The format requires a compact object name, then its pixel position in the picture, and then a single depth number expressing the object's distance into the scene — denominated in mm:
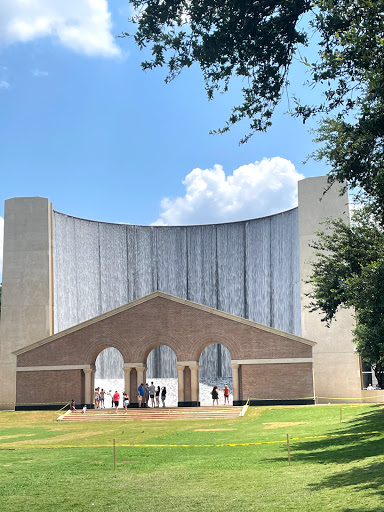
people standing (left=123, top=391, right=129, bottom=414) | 40719
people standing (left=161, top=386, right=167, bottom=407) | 42469
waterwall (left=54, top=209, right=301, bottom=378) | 56500
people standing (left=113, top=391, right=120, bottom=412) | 42075
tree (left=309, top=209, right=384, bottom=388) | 19906
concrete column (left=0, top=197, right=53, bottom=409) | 53844
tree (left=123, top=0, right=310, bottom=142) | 10984
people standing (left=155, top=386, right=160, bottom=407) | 43594
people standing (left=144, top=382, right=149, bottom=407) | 42594
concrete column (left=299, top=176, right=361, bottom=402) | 50219
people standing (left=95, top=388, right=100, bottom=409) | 46397
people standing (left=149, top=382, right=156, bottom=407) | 42500
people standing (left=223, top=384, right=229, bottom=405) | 44125
